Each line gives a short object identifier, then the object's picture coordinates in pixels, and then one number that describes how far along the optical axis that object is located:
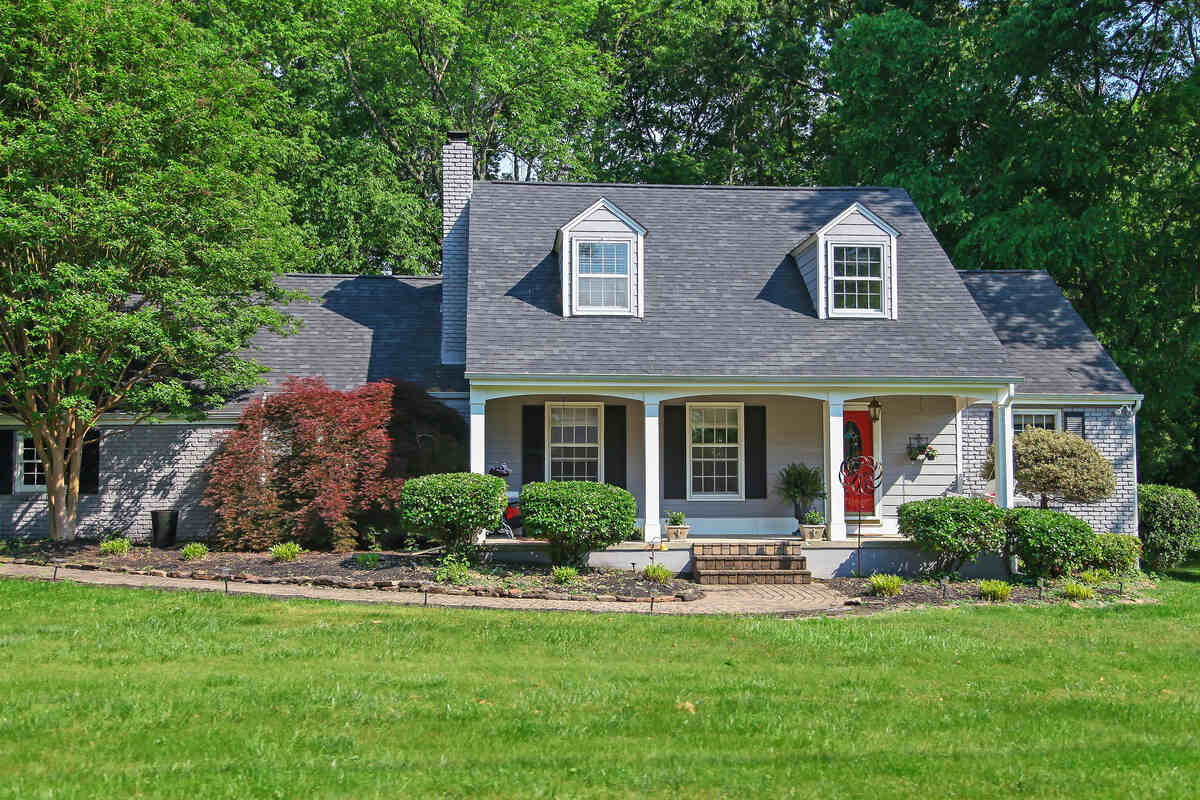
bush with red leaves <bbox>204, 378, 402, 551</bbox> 15.73
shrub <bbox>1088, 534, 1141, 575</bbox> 14.29
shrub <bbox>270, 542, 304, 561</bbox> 14.59
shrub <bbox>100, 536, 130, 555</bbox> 15.37
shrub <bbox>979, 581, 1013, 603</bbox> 12.66
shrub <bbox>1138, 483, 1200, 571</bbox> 18.39
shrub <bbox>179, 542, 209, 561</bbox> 14.67
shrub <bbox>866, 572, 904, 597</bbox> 12.98
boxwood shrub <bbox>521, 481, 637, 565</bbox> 13.77
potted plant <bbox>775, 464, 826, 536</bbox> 17.00
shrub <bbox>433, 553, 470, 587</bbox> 13.05
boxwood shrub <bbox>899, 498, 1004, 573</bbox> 13.95
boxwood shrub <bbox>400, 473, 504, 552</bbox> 13.73
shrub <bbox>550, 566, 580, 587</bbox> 13.34
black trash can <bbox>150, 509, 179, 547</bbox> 17.03
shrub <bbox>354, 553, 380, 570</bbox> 14.19
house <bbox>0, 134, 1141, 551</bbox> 15.88
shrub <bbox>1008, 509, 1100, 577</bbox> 13.95
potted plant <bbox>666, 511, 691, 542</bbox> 15.44
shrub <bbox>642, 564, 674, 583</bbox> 13.94
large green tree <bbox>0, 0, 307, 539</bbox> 14.66
